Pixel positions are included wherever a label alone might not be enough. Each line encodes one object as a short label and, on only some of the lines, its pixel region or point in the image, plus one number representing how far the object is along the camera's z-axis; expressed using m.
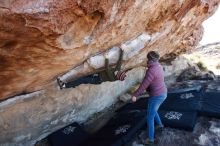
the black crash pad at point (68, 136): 3.09
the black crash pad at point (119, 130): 2.89
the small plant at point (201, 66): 4.99
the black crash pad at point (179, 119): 2.93
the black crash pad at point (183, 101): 3.22
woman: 2.58
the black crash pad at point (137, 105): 3.58
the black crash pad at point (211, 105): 3.08
